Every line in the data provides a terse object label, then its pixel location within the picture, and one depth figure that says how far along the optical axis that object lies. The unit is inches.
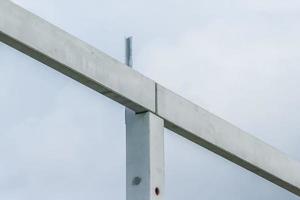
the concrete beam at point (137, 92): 244.7
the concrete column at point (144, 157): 269.5
